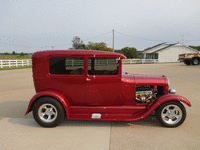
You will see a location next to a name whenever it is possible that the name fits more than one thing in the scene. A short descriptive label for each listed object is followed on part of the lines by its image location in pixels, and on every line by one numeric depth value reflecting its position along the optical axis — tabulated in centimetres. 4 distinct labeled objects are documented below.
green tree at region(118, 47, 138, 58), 7000
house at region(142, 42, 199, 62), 4509
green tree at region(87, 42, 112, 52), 5594
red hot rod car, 397
